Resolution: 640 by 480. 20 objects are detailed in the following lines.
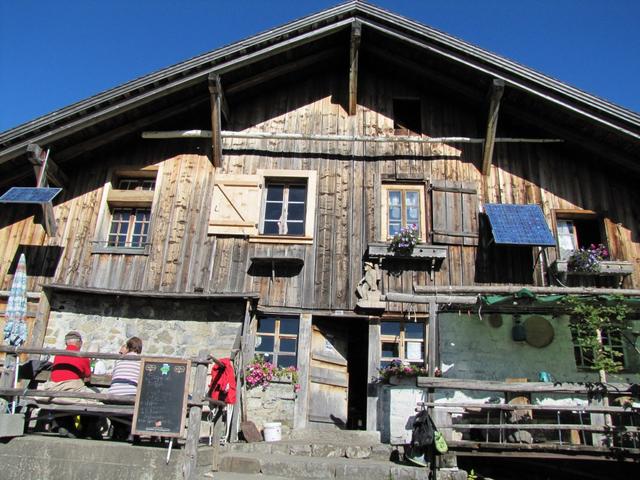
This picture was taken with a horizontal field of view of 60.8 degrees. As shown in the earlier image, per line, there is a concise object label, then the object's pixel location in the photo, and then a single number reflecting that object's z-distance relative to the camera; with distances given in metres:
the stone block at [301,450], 7.80
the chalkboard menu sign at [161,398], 5.95
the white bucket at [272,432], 8.52
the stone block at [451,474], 6.76
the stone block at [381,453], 7.65
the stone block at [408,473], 6.70
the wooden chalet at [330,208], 9.76
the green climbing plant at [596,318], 8.47
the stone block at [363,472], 6.71
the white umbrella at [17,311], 7.99
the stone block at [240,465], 6.85
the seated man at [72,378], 6.91
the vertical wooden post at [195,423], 5.95
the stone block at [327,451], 7.79
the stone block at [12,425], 6.22
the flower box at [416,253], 10.00
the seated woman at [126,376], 6.67
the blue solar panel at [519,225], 9.56
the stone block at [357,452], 7.68
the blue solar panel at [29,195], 9.60
